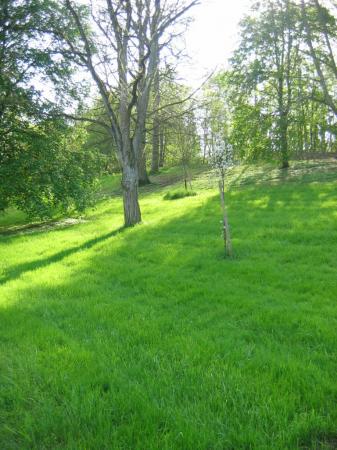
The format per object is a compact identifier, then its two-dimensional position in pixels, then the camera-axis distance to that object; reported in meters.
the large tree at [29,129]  13.58
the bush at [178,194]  19.38
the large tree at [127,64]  12.41
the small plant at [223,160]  7.94
